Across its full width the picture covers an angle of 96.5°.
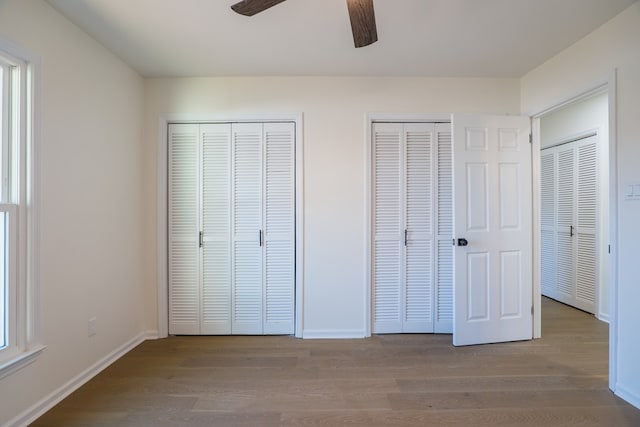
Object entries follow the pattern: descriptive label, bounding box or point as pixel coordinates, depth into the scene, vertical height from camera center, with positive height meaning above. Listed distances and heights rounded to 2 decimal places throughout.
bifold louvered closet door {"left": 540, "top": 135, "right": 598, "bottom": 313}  3.27 -0.11
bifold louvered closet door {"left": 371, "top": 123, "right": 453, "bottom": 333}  2.73 -0.13
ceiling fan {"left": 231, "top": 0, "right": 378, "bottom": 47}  1.38 +1.01
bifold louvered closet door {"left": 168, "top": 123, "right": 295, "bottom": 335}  2.71 -0.14
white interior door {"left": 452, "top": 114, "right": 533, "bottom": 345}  2.51 -0.14
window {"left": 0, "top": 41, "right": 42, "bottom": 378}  1.54 -0.01
